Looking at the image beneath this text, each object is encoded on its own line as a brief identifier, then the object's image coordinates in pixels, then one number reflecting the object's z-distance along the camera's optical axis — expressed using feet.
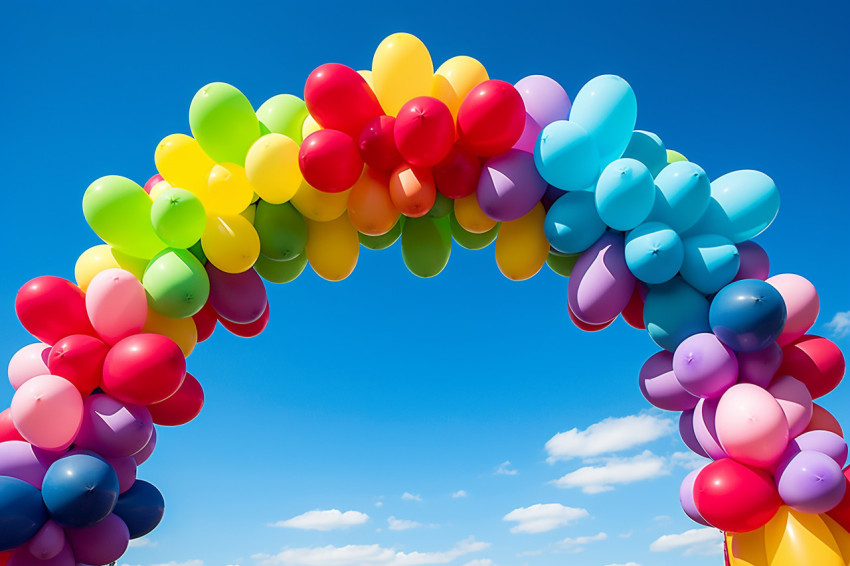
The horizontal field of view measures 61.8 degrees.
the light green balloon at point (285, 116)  14.26
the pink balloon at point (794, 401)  11.78
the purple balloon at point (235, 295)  13.87
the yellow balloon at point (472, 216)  14.16
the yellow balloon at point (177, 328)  13.23
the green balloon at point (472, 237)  15.47
